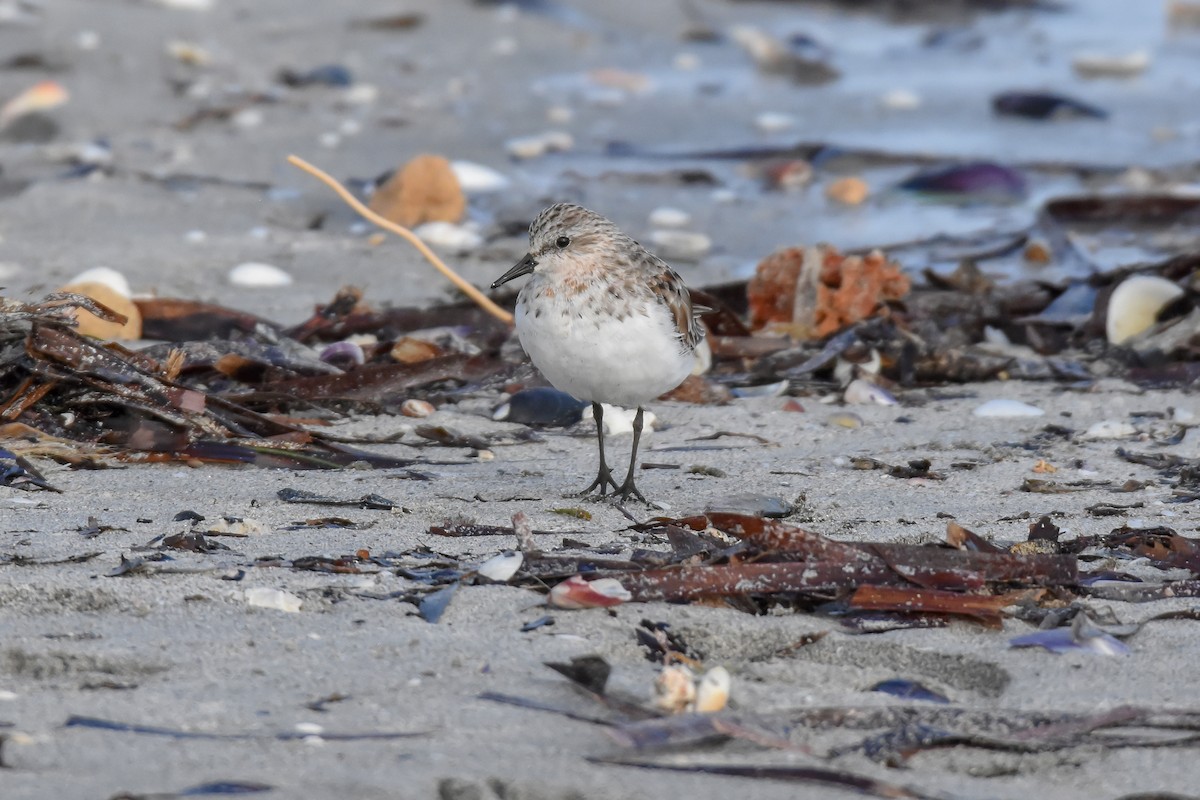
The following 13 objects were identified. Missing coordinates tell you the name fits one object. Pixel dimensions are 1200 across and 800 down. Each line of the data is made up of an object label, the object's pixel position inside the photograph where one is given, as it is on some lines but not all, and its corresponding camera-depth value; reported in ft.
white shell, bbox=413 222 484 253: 45.29
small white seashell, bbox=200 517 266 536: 22.18
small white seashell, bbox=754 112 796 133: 63.36
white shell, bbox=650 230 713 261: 46.55
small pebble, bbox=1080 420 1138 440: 29.96
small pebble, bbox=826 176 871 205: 53.47
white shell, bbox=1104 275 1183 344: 36.24
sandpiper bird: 25.94
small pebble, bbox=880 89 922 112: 66.95
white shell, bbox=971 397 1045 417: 31.60
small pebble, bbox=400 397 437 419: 30.94
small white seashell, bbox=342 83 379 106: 64.75
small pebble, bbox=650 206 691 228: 49.67
